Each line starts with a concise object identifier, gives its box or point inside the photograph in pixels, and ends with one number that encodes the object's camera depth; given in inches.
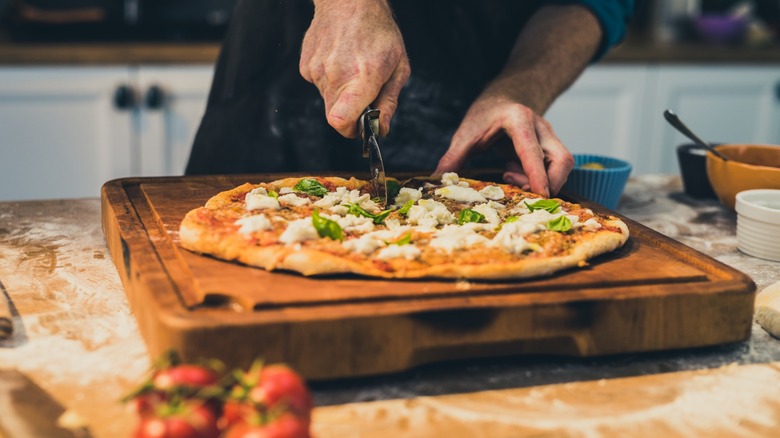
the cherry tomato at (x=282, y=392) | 27.7
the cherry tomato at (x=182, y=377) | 28.4
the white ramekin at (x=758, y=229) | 57.4
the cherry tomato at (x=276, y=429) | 26.3
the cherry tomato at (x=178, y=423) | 26.7
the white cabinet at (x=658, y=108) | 134.0
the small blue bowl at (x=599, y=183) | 67.6
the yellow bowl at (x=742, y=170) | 64.6
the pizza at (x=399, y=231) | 43.1
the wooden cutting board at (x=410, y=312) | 37.0
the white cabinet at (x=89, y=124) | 110.2
